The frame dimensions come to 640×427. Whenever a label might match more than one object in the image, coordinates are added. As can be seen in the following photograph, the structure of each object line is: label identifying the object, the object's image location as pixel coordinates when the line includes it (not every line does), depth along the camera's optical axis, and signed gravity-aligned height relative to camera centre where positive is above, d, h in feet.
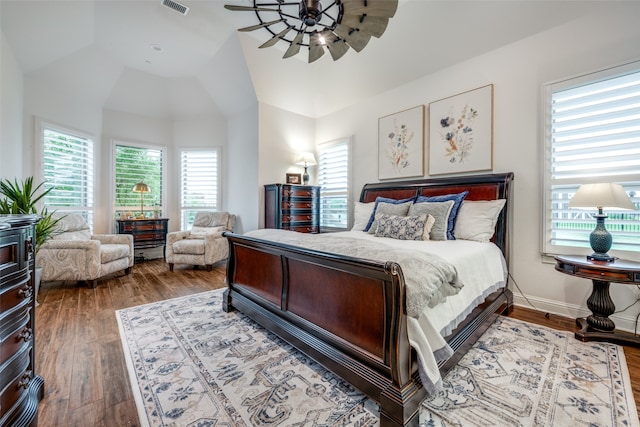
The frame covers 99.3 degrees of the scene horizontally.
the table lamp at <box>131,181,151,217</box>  17.47 +1.49
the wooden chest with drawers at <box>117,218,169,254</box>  16.67 -1.22
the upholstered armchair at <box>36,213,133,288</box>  11.61 -2.09
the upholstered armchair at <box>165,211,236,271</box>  15.17 -2.08
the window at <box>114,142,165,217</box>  17.75 +2.39
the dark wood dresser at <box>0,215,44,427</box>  3.70 -1.68
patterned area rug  4.80 -3.60
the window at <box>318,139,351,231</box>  16.40 +1.80
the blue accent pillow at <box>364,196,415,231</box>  12.01 +0.44
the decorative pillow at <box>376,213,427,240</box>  9.57 -0.54
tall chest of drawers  15.14 +0.26
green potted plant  8.34 +0.21
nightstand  6.77 -2.09
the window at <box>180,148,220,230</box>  19.56 +2.11
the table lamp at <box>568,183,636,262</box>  7.05 +0.24
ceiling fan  6.61 +5.04
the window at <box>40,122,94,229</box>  13.80 +2.29
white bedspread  4.60 -1.88
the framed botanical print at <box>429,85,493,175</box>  10.80 +3.36
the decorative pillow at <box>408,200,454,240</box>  9.57 -0.04
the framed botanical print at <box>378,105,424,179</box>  12.90 +3.38
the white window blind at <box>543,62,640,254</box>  8.00 +2.00
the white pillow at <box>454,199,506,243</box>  9.43 -0.31
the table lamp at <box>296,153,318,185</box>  16.76 +3.14
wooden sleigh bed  4.47 -2.32
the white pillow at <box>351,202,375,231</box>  12.71 -0.11
